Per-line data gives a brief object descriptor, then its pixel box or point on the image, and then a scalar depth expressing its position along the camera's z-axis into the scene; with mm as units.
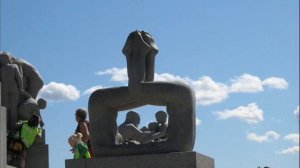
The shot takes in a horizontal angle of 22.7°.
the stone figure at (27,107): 16328
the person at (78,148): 12312
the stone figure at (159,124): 16062
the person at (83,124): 13734
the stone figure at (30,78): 16906
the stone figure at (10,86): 16328
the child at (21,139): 14969
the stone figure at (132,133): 14664
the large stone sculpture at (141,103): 10656
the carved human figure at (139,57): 10953
